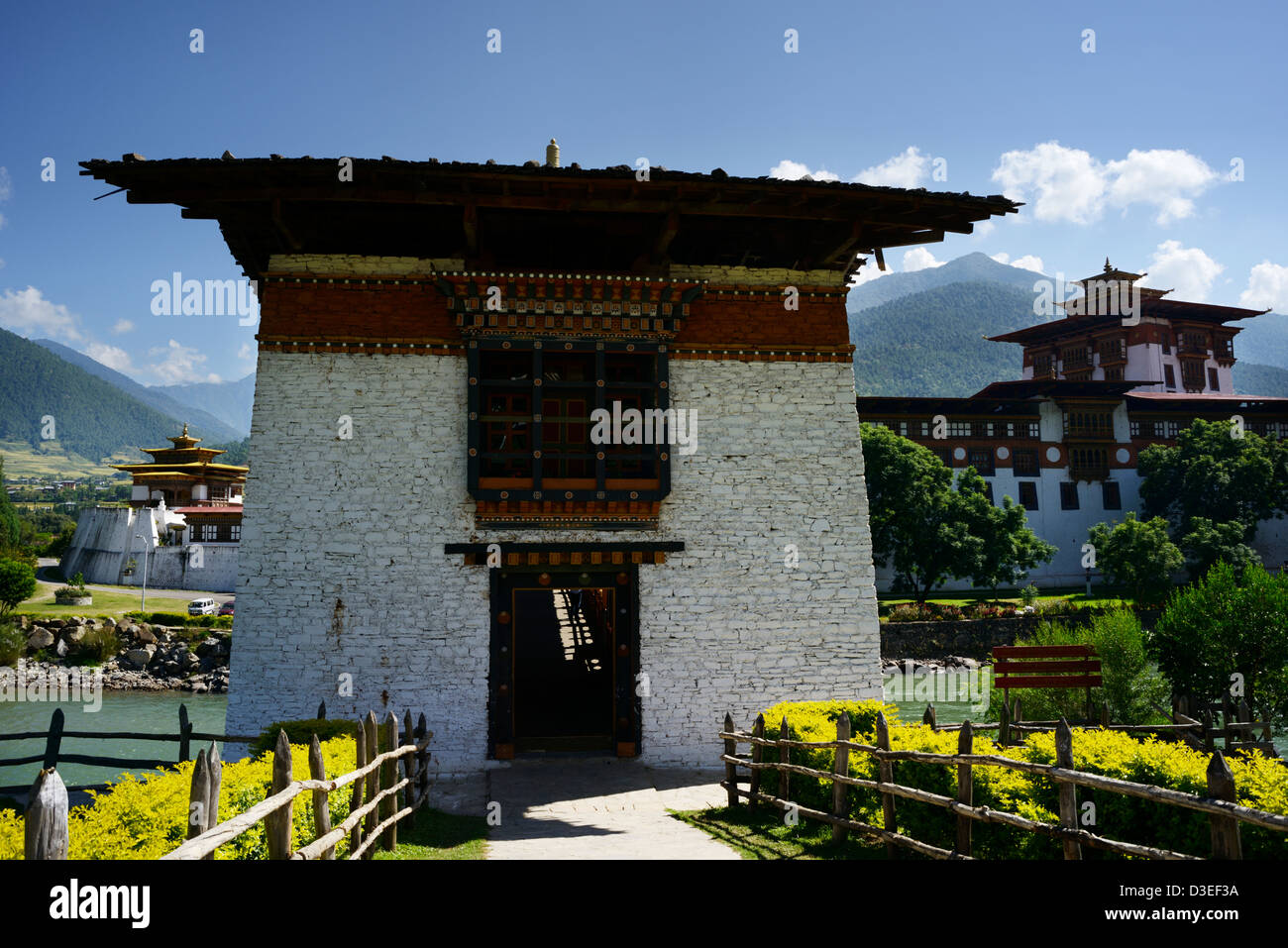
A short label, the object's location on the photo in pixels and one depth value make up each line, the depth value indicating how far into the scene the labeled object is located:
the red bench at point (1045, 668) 11.59
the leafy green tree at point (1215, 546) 44.12
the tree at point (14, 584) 42.09
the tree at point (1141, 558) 42.47
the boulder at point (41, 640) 39.16
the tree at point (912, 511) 41.09
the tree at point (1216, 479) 47.47
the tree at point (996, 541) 41.56
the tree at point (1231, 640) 15.77
